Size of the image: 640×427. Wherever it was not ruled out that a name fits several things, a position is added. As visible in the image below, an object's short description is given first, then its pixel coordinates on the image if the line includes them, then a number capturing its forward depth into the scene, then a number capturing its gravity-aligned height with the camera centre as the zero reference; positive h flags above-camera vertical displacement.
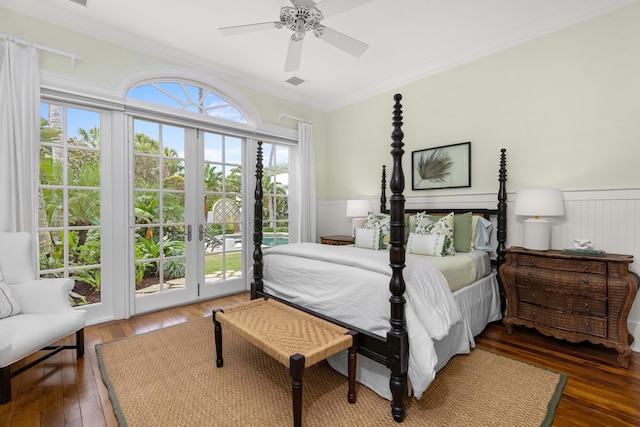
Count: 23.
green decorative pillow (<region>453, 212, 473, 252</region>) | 3.15 -0.23
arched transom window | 3.46 +1.35
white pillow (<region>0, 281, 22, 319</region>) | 2.11 -0.66
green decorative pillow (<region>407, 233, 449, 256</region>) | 2.94 -0.34
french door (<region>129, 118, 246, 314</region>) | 3.47 -0.07
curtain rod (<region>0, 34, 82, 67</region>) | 2.56 +1.44
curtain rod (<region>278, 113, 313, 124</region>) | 4.57 +1.40
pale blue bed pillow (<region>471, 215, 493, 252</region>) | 3.27 -0.25
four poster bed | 1.75 -0.61
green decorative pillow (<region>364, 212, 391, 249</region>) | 3.41 -0.17
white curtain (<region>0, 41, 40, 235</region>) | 2.54 +0.63
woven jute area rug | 1.73 -1.18
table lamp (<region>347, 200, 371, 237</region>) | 4.30 +0.00
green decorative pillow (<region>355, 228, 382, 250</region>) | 3.36 -0.32
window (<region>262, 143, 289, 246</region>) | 4.66 +0.24
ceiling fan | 2.29 +1.50
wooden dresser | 2.27 -0.69
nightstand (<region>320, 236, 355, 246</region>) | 4.20 -0.43
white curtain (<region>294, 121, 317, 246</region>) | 4.75 +0.39
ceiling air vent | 4.21 +1.81
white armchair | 1.86 -0.75
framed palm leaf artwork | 3.59 +0.53
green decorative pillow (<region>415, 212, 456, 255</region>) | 3.00 -0.18
